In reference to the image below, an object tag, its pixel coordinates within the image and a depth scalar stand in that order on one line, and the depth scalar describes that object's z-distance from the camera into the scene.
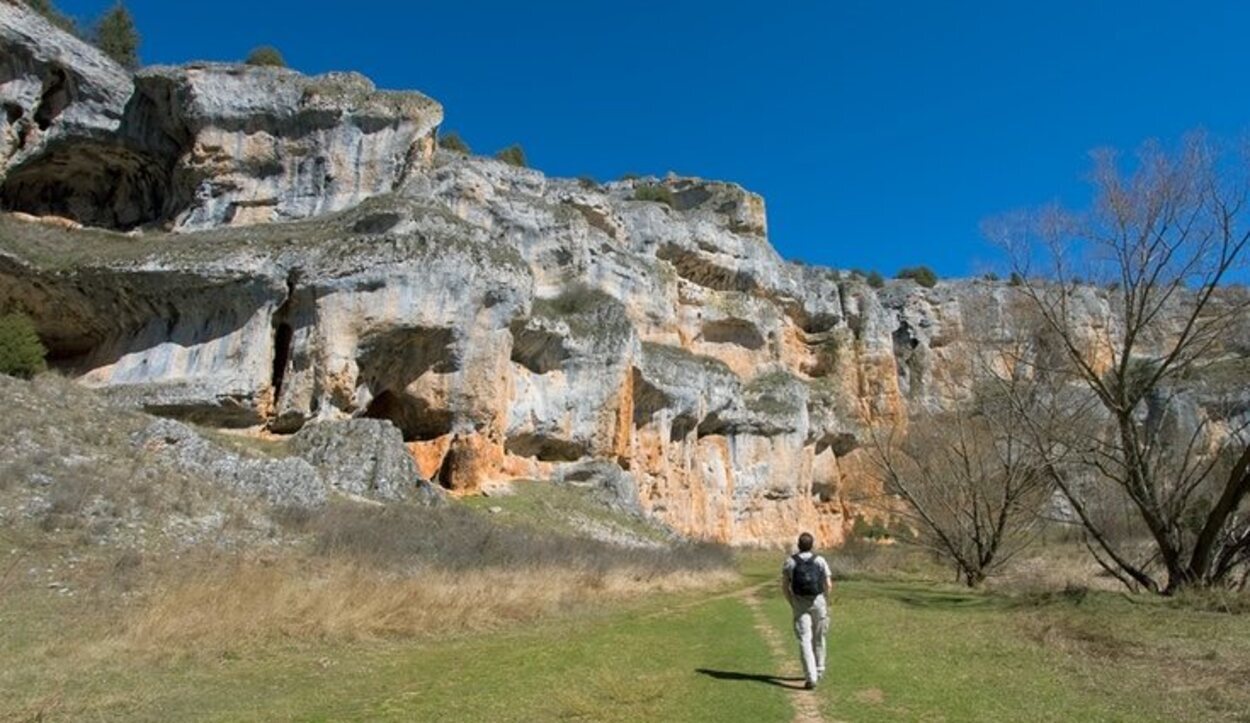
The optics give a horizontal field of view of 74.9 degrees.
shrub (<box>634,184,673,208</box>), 70.38
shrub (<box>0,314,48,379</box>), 25.58
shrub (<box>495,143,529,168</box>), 70.27
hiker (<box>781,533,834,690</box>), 8.55
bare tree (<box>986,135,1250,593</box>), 15.73
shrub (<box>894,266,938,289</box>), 84.78
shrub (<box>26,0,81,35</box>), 46.16
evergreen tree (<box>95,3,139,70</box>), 53.00
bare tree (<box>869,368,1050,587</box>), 22.23
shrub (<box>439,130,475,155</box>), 64.62
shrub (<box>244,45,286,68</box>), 53.35
